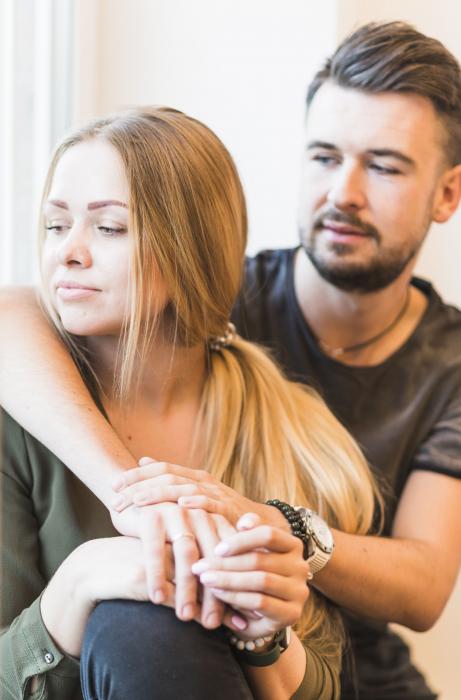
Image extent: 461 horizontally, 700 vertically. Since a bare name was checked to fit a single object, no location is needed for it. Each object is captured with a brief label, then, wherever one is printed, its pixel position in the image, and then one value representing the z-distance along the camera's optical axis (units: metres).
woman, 1.08
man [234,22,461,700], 1.43
